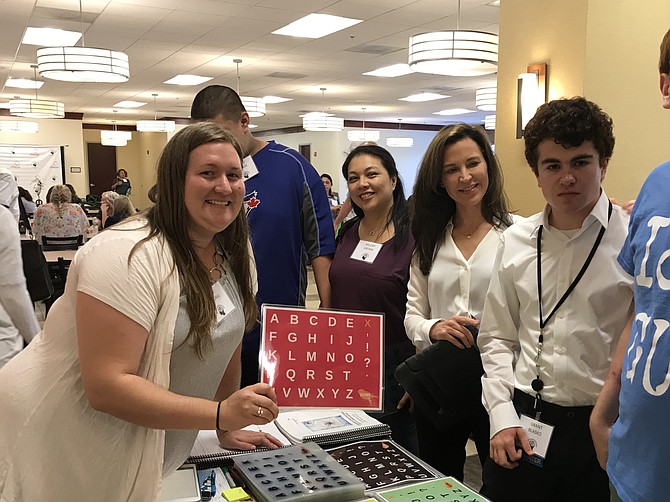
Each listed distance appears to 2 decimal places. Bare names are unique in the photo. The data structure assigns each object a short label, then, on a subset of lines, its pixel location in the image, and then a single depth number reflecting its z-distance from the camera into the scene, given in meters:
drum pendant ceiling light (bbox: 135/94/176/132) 13.54
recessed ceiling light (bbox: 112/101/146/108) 14.98
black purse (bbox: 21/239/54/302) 4.25
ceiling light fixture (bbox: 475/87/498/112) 9.74
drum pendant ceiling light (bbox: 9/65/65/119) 10.33
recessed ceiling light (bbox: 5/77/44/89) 11.75
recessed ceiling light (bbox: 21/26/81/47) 7.75
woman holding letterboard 1.29
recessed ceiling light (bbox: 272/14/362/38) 7.20
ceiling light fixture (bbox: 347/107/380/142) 15.95
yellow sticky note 1.45
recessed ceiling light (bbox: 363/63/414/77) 10.22
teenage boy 1.59
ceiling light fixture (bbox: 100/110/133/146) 15.94
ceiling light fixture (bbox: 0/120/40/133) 13.71
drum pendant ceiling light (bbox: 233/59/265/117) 10.17
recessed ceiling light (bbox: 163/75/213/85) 11.27
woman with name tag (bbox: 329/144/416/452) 2.46
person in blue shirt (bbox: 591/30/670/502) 1.10
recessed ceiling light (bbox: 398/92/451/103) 13.33
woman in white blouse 2.18
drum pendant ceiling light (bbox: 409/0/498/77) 5.22
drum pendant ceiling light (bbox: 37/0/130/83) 5.94
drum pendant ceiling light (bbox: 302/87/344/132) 12.86
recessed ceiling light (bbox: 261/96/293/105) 13.96
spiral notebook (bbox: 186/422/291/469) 1.65
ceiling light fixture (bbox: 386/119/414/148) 17.14
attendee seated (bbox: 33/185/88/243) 7.08
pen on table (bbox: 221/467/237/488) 1.55
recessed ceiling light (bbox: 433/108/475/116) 16.32
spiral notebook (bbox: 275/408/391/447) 1.78
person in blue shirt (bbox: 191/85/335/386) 2.62
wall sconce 4.24
